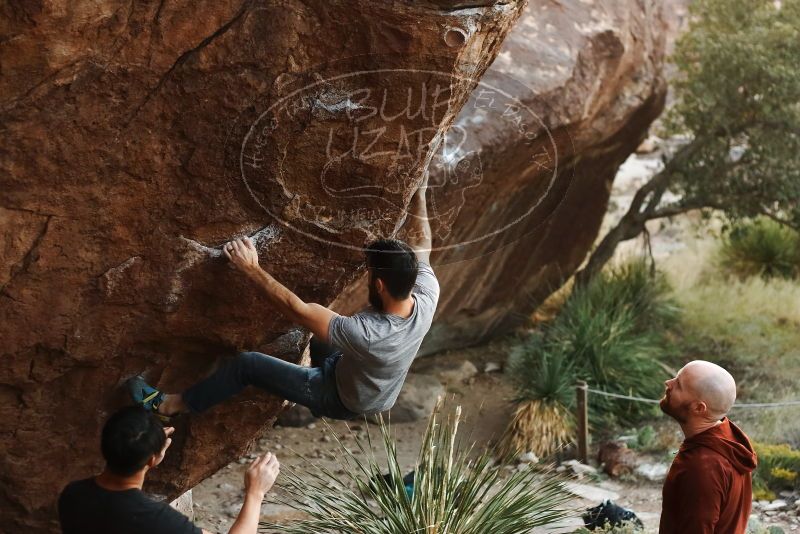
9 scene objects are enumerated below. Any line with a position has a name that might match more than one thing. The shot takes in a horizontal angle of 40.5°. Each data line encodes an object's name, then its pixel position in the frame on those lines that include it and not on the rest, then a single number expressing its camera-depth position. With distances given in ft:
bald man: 12.42
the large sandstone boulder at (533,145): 22.58
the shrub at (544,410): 27.68
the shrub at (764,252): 39.78
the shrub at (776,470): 23.72
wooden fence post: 26.45
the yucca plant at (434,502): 16.89
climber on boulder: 14.08
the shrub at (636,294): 33.35
